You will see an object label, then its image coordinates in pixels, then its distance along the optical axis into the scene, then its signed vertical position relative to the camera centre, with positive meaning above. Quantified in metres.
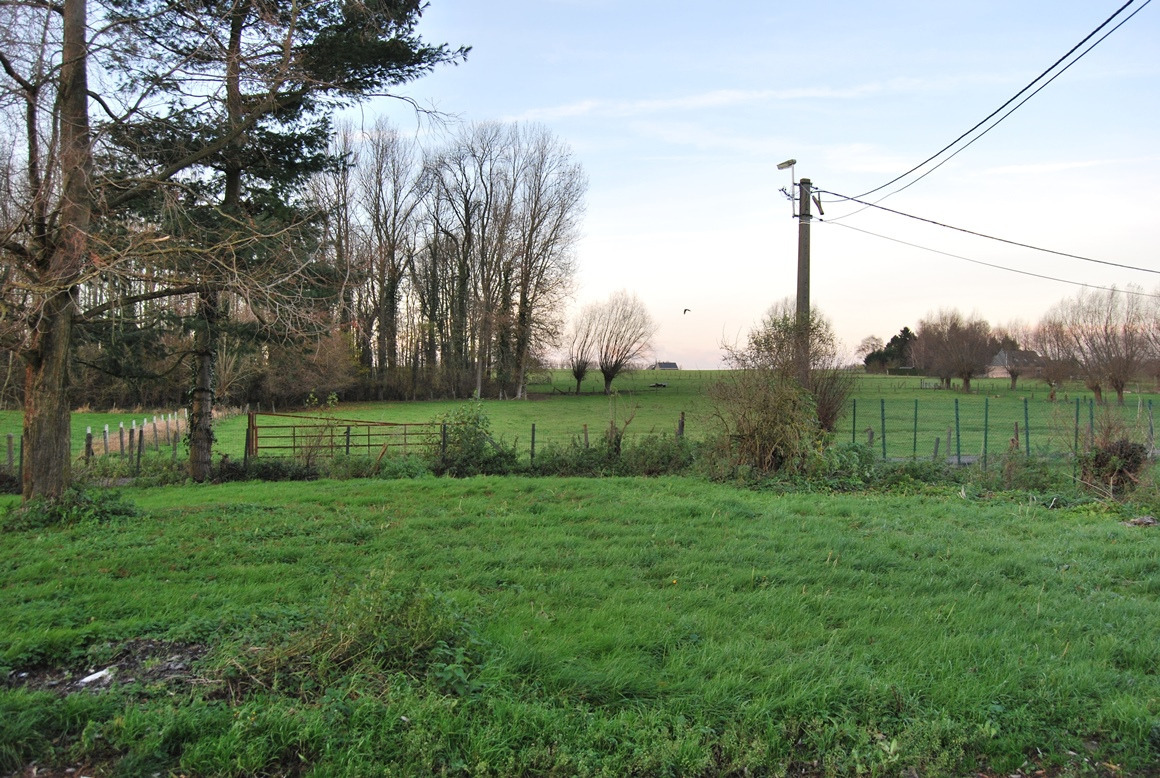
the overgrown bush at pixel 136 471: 15.19 -2.06
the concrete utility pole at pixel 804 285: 14.46 +2.06
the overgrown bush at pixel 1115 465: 11.72 -1.40
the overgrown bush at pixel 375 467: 14.23 -1.80
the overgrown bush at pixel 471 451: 15.29 -1.55
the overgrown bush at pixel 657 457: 14.48 -1.58
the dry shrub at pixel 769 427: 12.58 -0.81
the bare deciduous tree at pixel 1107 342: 47.62 +3.02
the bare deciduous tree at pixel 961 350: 64.94 +3.22
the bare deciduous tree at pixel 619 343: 58.06 +3.33
